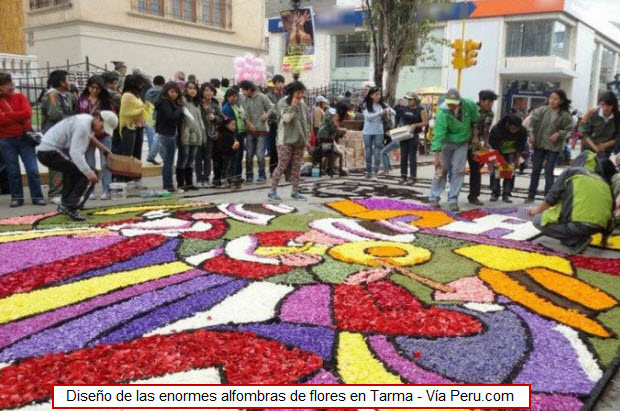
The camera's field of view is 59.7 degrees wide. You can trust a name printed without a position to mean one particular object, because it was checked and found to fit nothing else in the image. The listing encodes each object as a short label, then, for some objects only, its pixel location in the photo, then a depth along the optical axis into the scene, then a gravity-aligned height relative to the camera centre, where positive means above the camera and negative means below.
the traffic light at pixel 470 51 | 17.27 +1.95
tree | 16.39 +2.43
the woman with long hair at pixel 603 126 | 7.82 -0.18
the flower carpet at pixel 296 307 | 2.88 -1.37
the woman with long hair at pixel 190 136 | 8.49 -0.45
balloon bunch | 14.76 +1.06
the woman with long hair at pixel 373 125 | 10.91 -0.29
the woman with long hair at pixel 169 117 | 8.19 -0.15
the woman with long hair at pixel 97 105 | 7.52 +0.01
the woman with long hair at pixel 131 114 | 8.07 -0.11
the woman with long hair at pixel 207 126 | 9.15 -0.31
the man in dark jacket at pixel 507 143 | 8.35 -0.46
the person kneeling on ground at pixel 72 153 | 6.07 -0.54
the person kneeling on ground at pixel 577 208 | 5.36 -0.94
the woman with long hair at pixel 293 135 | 7.99 -0.38
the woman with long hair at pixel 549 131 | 8.04 -0.26
